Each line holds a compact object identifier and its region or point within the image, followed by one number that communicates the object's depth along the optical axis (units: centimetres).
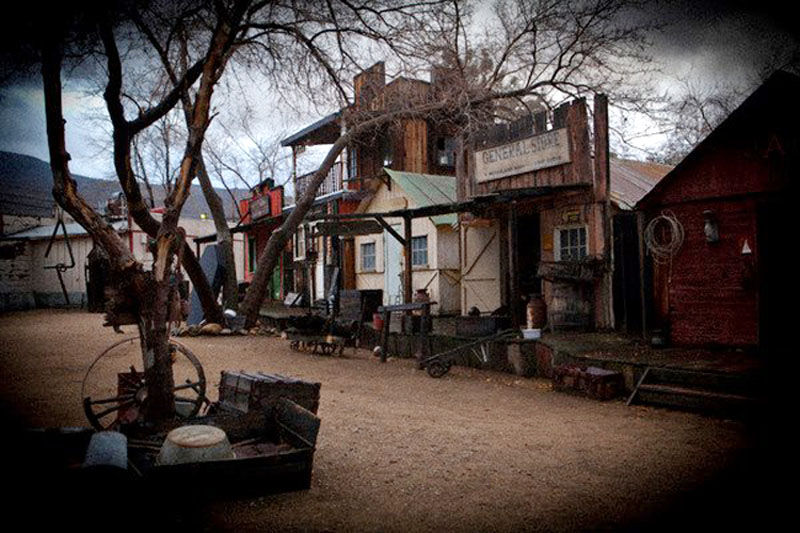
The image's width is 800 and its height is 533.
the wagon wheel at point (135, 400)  557
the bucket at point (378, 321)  1361
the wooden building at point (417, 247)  1652
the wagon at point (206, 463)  366
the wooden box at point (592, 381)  789
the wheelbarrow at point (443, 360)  1007
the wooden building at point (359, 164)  2041
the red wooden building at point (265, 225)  2473
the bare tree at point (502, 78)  1627
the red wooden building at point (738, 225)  800
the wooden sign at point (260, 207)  2505
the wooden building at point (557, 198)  1142
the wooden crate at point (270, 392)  545
